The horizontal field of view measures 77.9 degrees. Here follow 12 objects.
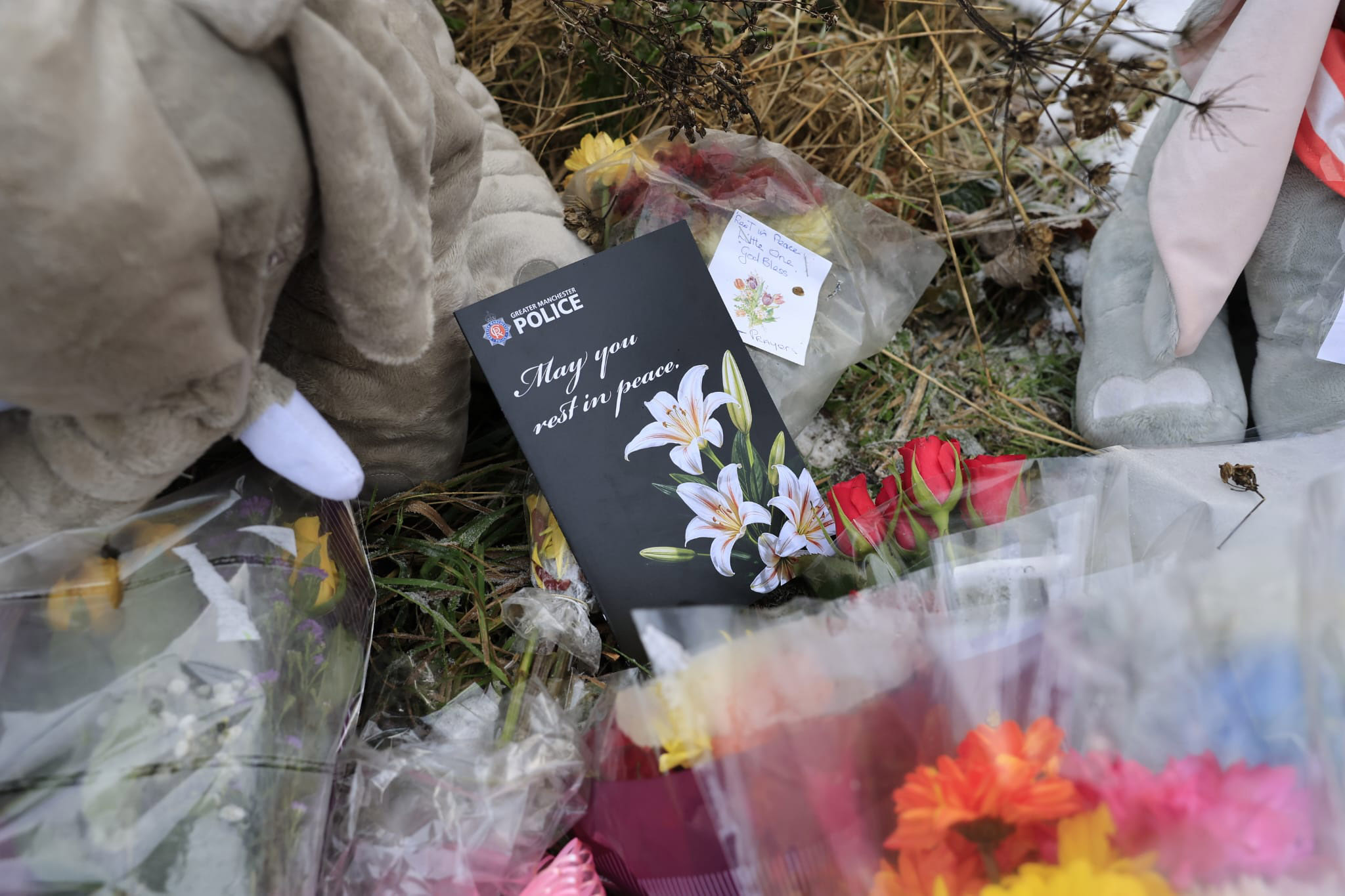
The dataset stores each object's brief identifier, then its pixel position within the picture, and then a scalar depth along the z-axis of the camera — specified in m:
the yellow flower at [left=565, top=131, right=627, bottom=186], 1.14
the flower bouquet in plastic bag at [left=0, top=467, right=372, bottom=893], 0.60
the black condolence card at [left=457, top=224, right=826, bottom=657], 0.91
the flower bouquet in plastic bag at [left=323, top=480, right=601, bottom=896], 0.72
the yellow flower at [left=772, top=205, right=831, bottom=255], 1.12
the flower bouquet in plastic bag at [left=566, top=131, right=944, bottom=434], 1.09
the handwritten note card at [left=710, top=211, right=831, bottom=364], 1.06
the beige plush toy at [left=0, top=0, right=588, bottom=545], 0.49
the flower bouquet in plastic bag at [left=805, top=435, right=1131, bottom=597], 0.77
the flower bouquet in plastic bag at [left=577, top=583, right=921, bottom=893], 0.59
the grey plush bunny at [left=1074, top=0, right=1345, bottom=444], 0.87
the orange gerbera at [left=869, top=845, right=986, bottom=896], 0.53
